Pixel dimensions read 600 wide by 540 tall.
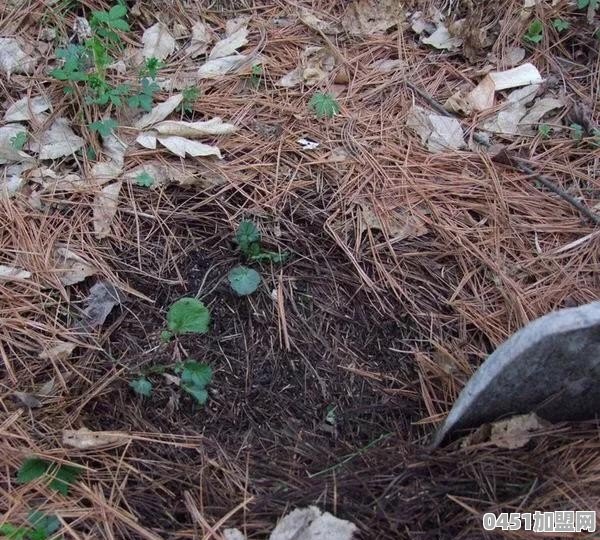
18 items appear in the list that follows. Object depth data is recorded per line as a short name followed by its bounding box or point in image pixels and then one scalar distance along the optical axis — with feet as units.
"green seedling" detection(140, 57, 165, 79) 3.03
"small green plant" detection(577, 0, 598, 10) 3.21
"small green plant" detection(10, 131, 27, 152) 2.92
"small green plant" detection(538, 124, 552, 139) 3.05
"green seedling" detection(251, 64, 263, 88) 3.17
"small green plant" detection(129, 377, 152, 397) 2.47
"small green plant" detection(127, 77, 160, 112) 2.98
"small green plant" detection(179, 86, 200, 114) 3.04
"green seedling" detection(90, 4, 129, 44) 3.07
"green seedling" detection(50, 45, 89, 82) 2.96
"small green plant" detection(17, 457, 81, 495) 2.32
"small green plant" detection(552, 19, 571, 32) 3.24
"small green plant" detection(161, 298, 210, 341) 2.53
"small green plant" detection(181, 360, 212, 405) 2.47
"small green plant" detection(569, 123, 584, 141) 3.03
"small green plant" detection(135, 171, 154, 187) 2.86
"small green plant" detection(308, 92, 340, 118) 3.07
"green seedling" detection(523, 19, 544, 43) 3.26
